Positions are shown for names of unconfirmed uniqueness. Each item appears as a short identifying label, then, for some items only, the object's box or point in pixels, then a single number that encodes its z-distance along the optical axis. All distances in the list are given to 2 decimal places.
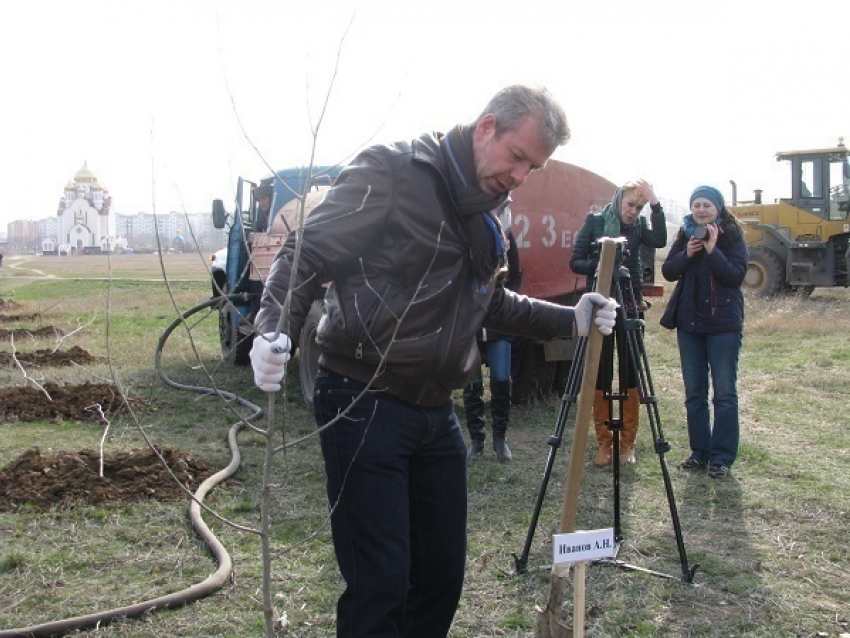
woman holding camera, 5.69
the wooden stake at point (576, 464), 2.92
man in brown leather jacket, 2.32
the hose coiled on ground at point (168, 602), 3.32
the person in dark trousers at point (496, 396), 6.14
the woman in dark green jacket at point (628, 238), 5.86
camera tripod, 3.93
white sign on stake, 2.65
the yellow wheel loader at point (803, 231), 18.30
